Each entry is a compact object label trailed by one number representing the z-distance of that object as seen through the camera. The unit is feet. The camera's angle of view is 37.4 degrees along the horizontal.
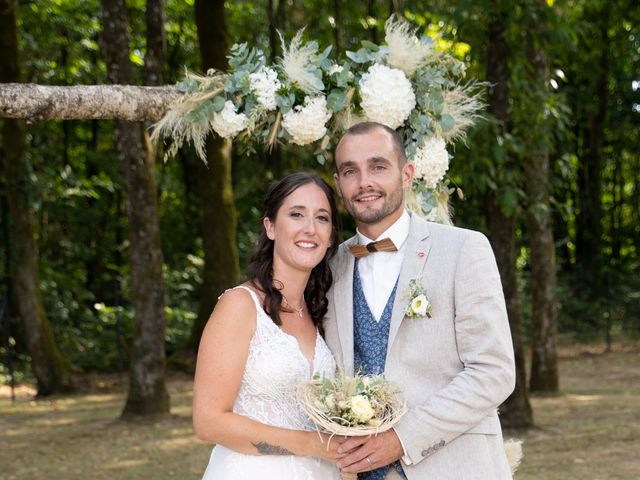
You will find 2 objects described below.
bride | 12.79
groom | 12.07
